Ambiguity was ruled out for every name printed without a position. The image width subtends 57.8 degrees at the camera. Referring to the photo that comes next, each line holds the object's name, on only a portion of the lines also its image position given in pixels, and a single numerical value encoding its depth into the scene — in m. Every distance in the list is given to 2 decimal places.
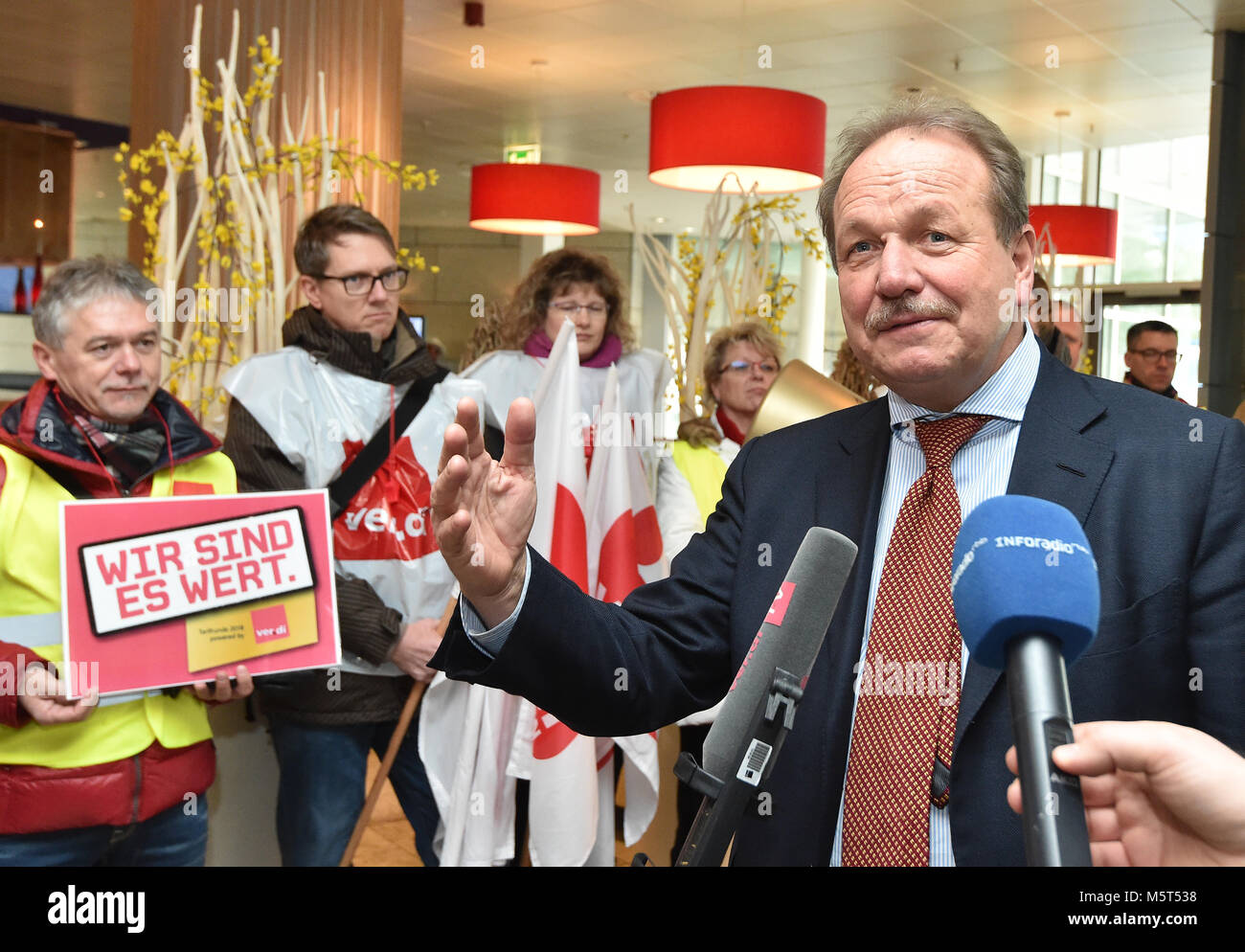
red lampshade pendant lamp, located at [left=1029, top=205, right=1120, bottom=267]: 6.91
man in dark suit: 1.07
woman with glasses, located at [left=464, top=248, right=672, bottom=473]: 3.04
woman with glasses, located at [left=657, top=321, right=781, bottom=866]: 3.04
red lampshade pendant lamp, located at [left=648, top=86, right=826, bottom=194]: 4.35
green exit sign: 10.96
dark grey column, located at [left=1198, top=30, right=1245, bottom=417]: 6.85
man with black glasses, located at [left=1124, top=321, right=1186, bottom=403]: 5.17
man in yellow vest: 1.89
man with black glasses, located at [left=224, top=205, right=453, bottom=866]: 2.35
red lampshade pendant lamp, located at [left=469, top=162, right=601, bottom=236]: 6.56
